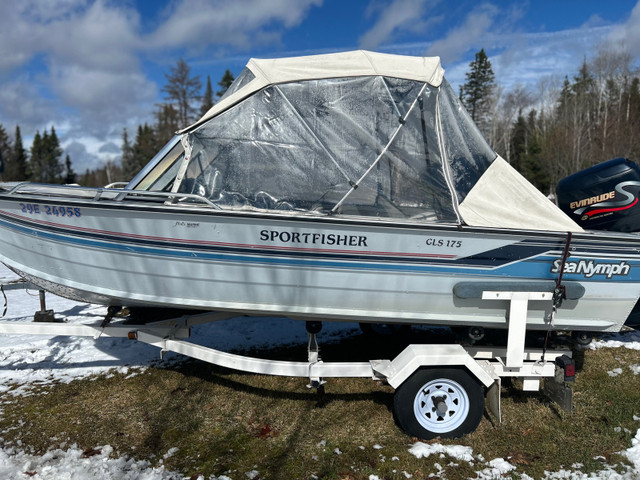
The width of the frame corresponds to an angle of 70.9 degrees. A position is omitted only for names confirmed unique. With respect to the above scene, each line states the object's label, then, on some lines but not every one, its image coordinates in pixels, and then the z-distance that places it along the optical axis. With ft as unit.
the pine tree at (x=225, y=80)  132.19
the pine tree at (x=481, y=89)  113.70
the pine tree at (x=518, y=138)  118.42
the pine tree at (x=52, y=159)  185.34
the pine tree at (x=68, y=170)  193.43
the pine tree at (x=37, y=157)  184.55
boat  11.14
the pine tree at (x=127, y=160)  157.28
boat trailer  11.41
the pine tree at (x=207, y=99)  118.31
